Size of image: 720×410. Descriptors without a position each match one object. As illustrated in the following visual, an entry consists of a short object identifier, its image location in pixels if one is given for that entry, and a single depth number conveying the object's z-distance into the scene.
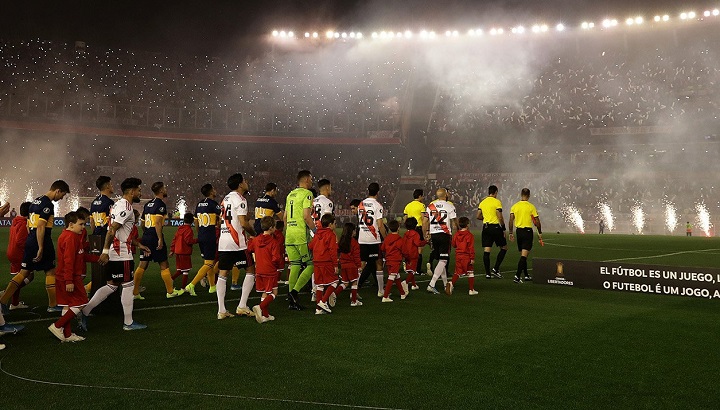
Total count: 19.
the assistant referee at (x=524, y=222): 14.22
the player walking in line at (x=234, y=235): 9.30
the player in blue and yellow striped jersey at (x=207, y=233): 11.64
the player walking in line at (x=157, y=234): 11.14
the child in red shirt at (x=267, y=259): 8.85
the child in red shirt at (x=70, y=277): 7.27
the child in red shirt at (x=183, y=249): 12.12
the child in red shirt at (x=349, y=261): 9.94
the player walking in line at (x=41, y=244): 9.19
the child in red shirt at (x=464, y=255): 11.70
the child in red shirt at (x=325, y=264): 9.41
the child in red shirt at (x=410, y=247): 11.39
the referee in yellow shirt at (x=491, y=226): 14.76
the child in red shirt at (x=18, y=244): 9.85
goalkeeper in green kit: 9.80
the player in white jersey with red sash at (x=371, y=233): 11.33
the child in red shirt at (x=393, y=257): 10.64
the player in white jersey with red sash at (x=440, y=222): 12.73
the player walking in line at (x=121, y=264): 8.03
